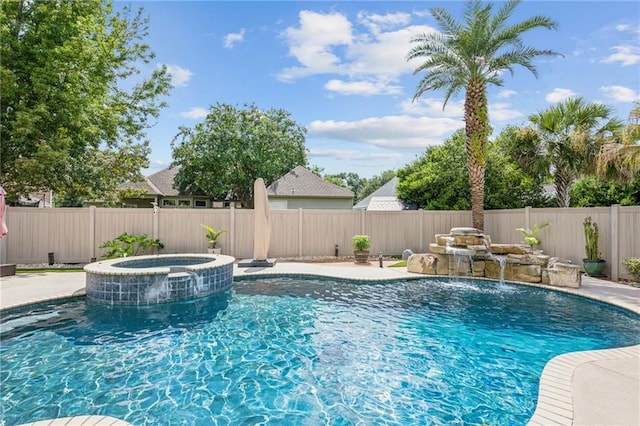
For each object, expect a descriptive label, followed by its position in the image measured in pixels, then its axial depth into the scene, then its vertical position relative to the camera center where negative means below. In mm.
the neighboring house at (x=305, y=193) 21219 +1190
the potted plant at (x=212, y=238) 12492 -938
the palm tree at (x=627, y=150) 8148 +1532
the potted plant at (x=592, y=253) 9492 -1162
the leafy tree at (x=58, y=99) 11594 +4149
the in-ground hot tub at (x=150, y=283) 7180 -1534
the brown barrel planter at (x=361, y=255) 12375 -1548
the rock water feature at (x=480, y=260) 9320 -1391
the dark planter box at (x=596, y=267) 9469 -1536
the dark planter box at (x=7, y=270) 9414 -1586
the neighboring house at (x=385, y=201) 19472 +732
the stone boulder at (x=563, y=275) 8328 -1603
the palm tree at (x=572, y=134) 12609 +3015
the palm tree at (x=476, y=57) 12008 +5590
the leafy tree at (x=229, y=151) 22438 +4107
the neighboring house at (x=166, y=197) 23348 +1131
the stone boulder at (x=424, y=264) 10305 -1580
